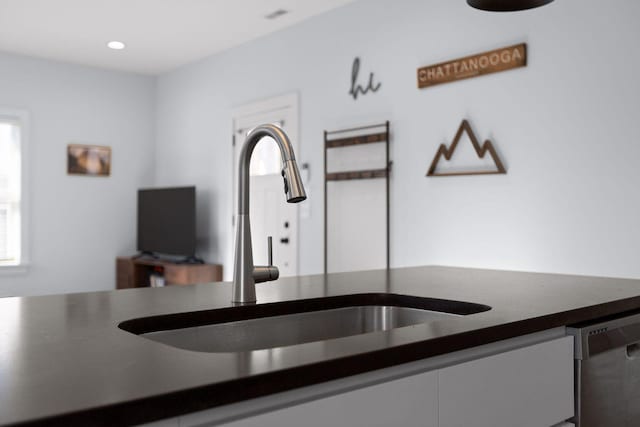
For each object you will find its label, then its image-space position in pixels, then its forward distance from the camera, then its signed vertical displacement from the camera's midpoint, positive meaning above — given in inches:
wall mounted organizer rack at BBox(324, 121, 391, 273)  153.3 +4.8
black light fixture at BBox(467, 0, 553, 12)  69.2 +25.0
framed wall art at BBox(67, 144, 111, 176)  233.5 +22.1
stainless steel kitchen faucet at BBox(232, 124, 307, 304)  57.9 -3.0
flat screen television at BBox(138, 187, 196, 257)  212.5 -2.2
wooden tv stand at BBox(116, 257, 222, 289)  205.5 -20.9
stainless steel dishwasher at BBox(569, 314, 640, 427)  59.7 -16.8
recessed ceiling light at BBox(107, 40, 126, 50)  204.1 +59.7
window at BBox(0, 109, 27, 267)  220.2 +8.9
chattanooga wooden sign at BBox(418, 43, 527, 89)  123.6 +33.4
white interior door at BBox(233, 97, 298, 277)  183.0 +5.8
